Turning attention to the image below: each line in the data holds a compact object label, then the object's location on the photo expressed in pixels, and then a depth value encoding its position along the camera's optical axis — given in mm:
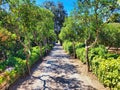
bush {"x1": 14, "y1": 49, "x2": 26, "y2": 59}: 9101
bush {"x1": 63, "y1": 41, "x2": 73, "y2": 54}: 15275
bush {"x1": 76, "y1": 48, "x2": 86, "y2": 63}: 9781
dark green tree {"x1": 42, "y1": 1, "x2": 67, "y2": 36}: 28994
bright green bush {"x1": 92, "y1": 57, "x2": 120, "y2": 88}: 4582
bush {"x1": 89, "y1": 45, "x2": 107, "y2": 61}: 7964
